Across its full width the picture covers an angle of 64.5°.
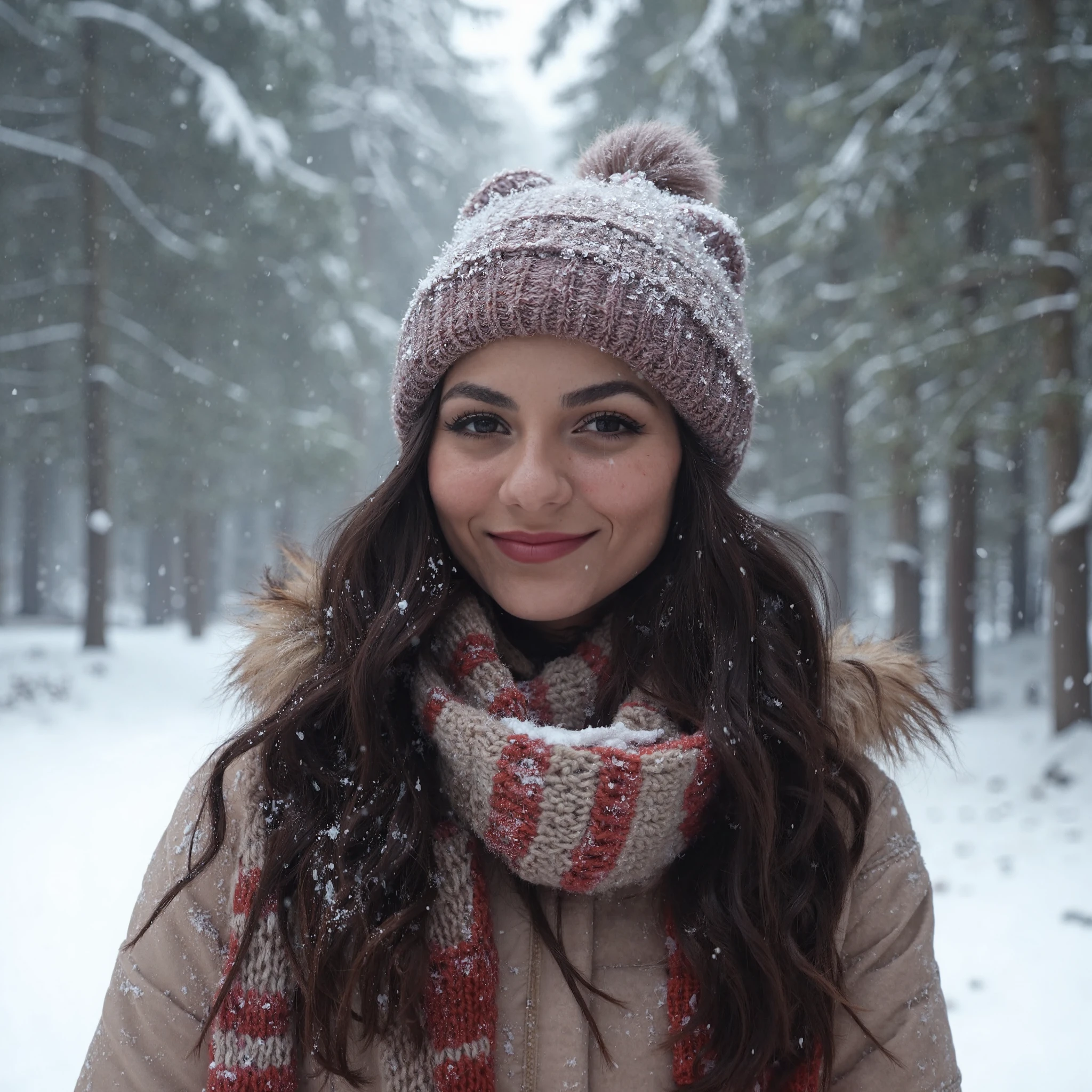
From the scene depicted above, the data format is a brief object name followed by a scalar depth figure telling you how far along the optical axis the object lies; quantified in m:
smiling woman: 1.64
